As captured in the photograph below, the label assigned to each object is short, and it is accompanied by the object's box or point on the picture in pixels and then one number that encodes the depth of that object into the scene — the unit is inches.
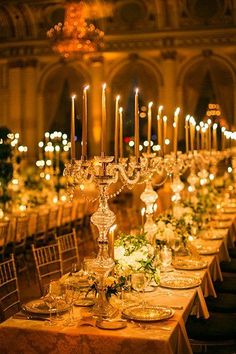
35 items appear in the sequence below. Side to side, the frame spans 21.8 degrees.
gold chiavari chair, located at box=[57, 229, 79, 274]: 231.9
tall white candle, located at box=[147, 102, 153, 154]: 183.3
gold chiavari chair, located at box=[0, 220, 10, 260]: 307.4
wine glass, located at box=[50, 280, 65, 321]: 142.6
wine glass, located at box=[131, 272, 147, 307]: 153.0
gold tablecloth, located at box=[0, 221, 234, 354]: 128.3
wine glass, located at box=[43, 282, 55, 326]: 141.9
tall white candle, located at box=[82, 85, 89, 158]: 137.6
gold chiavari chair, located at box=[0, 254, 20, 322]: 152.8
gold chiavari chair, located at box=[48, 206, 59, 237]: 387.9
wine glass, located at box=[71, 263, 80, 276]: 166.4
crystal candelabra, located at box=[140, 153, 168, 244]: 198.7
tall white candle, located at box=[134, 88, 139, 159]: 155.3
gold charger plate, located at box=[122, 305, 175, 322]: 138.1
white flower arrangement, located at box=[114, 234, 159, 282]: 159.6
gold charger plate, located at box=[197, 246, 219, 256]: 223.8
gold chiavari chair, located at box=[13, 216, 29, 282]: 327.6
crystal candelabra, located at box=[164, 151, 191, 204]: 244.8
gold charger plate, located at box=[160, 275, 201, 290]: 170.2
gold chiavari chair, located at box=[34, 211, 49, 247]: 358.9
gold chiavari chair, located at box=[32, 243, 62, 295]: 182.9
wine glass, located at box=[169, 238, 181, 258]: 208.2
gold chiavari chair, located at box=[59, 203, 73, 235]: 411.8
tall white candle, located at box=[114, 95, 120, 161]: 144.7
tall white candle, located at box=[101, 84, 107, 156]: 132.3
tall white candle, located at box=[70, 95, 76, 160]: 141.6
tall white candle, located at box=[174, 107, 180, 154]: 224.9
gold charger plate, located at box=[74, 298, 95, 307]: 151.3
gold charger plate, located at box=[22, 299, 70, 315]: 141.9
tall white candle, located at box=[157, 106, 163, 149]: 224.9
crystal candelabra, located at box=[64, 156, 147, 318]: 140.9
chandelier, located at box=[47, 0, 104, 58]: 498.9
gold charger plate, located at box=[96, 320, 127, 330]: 133.8
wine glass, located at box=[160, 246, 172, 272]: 194.4
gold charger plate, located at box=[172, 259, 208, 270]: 195.3
